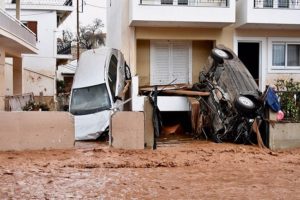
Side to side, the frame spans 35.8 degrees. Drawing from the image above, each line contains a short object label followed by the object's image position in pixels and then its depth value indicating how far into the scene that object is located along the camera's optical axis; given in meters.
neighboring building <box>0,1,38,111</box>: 22.18
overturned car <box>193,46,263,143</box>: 15.87
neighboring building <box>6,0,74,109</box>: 33.59
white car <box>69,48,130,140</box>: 16.47
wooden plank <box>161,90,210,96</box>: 17.09
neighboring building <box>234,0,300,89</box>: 19.78
